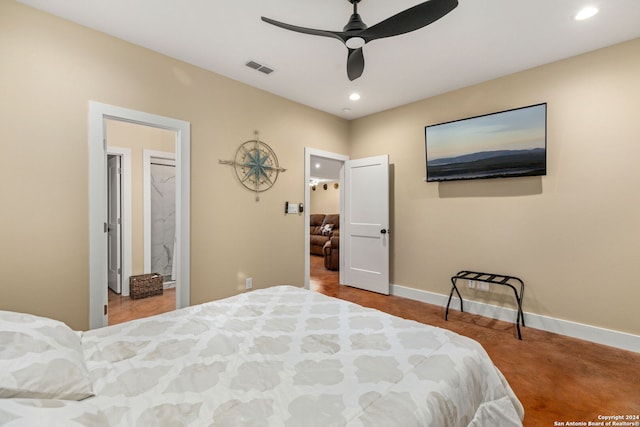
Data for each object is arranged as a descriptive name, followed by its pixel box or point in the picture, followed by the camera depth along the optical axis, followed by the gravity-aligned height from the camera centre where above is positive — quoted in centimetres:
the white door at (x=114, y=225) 401 -20
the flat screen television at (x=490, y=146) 296 +74
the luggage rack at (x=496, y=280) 303 -78
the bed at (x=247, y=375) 91 -65
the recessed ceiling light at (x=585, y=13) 212 +148
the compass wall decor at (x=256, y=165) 337 +55
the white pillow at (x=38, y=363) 90 -52
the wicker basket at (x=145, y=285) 383 -101
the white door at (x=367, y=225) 417 -21
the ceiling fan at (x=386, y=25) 166 +116
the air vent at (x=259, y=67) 294 +150
